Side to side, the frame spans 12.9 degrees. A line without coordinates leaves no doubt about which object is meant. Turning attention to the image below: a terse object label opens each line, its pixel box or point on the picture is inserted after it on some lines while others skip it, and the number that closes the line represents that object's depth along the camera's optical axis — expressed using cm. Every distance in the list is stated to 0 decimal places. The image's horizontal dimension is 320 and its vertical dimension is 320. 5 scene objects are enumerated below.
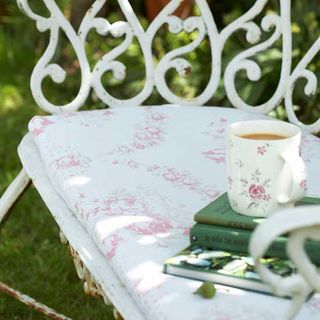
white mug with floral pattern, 157
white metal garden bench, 146
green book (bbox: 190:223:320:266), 151
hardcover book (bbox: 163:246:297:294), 148
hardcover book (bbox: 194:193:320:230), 155
